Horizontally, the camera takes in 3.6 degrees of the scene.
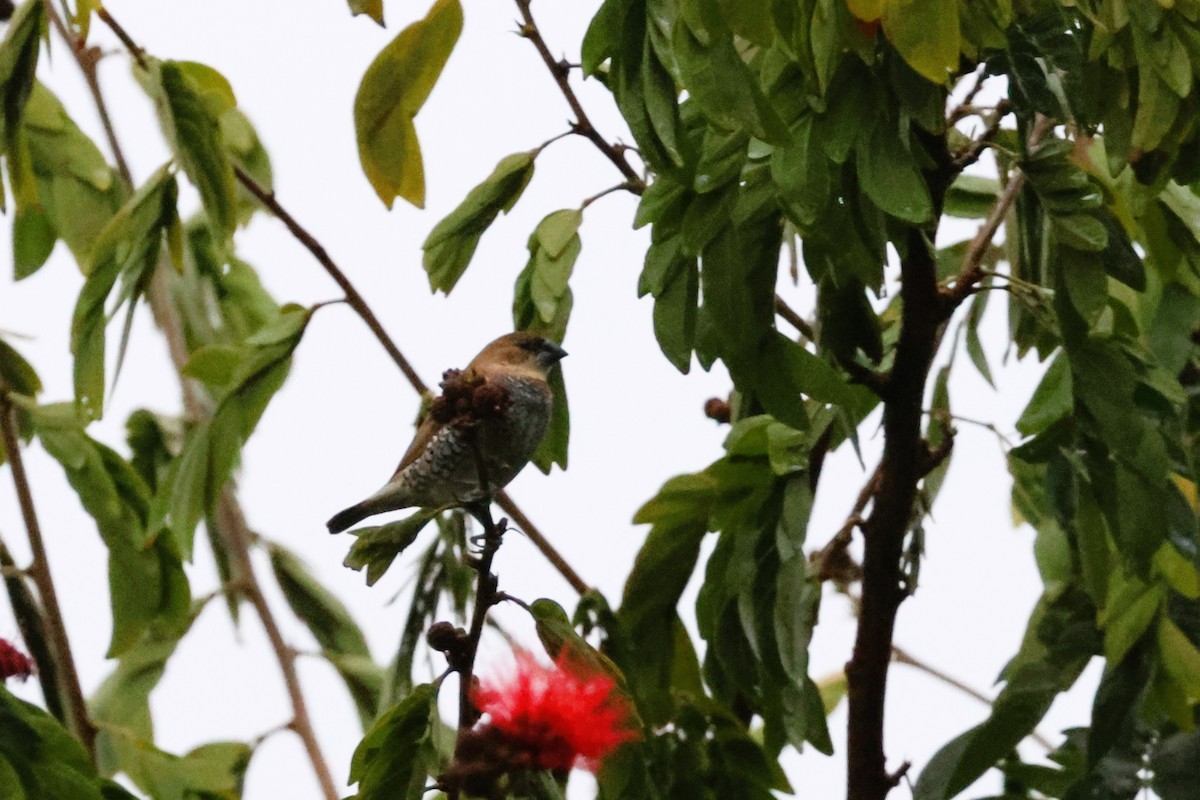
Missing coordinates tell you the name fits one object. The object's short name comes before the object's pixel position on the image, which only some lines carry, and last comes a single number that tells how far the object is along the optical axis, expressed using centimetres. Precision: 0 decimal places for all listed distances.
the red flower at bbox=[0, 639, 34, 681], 562
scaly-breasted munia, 547
